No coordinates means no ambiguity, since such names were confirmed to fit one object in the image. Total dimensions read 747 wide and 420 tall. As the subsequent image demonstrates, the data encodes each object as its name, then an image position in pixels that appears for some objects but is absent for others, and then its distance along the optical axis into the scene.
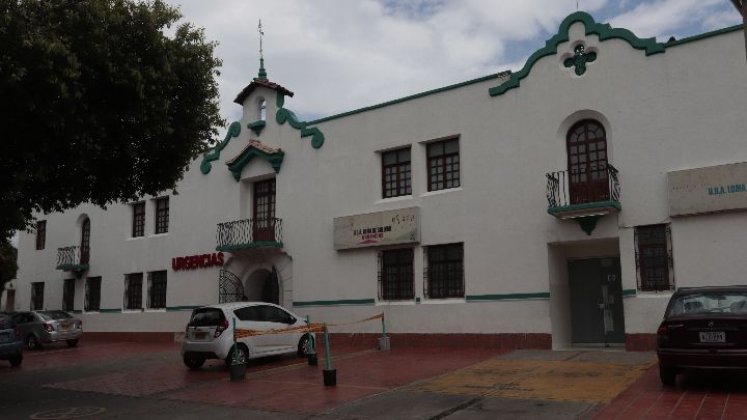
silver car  23.16
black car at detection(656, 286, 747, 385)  9.50
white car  15.10
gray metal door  16.98
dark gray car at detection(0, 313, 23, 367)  17.58
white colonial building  15.03
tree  10.61
